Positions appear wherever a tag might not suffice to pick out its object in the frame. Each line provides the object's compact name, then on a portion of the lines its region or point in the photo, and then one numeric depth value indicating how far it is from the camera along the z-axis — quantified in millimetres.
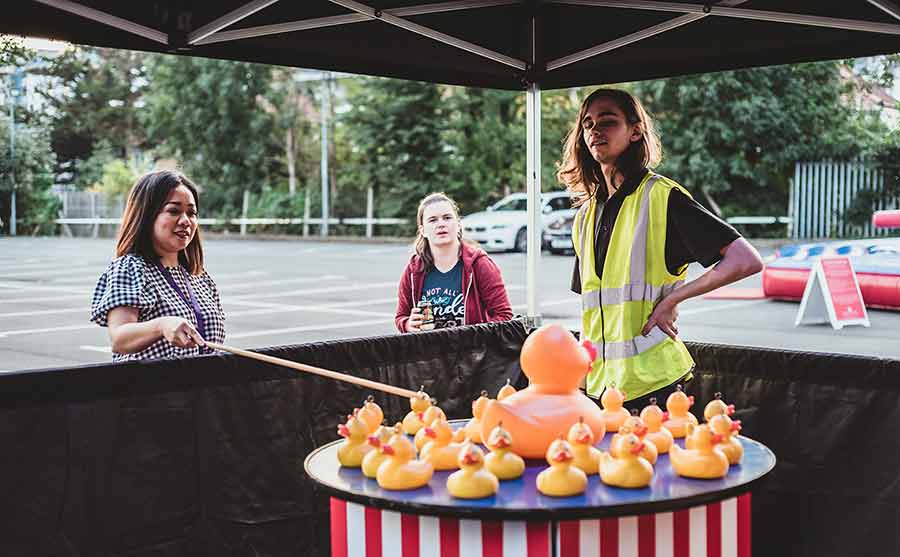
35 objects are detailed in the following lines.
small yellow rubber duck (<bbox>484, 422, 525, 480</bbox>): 2568
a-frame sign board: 11719
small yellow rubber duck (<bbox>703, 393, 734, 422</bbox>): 2889
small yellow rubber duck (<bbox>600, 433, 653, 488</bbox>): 2510
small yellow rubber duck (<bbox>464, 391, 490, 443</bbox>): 2924
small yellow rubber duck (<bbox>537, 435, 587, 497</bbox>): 2445
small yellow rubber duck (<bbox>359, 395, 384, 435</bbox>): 2965
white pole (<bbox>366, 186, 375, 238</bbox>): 30703
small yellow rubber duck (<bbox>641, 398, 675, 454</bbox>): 2832
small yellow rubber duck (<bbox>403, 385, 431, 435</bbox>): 3109
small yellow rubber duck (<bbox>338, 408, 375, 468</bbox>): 2807
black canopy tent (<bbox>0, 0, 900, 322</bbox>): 4180
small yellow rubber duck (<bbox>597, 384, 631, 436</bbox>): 3031
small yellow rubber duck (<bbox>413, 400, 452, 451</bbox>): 2847
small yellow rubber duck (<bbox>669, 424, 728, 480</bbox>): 2598
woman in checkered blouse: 3523
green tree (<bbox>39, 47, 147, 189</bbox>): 29906
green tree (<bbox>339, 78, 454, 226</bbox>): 29156
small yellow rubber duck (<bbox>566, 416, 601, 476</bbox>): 2578
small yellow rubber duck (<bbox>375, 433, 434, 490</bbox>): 2553
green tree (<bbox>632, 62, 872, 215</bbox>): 25062
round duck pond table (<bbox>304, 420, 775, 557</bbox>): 2396
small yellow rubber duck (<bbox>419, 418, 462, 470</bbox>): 2723
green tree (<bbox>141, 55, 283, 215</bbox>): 32969
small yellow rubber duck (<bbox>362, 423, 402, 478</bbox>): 2664
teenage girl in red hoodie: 5059
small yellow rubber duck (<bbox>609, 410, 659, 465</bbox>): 2627
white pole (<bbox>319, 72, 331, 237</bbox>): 31000
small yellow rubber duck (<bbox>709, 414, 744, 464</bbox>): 2689
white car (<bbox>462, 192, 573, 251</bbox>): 23031
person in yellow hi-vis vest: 3176
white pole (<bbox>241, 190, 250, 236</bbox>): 33875
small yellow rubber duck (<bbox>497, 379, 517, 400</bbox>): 3111
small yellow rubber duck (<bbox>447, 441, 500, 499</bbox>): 2455
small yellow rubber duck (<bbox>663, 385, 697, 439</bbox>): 3023
